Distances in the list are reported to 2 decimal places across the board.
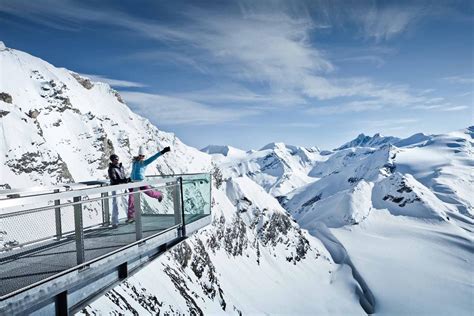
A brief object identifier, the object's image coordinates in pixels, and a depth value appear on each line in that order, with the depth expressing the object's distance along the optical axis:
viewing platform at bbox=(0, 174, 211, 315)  5.89
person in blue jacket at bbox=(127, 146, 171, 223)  11.25
